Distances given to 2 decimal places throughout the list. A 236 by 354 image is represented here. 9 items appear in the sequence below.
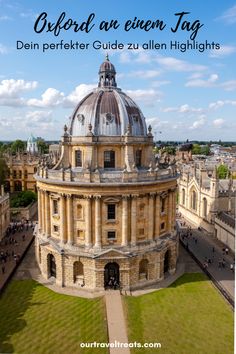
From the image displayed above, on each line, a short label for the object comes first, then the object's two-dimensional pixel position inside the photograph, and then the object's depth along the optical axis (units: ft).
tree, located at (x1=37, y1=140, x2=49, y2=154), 493.11
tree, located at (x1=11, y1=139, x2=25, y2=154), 462.19
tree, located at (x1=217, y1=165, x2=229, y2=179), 286.50
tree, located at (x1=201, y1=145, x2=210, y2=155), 637.26
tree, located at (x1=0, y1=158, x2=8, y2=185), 247.76
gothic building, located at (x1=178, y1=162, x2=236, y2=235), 173.78
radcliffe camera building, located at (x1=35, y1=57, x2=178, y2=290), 108.57
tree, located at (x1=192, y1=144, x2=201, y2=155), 639.15
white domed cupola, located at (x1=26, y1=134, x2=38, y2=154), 425.28
